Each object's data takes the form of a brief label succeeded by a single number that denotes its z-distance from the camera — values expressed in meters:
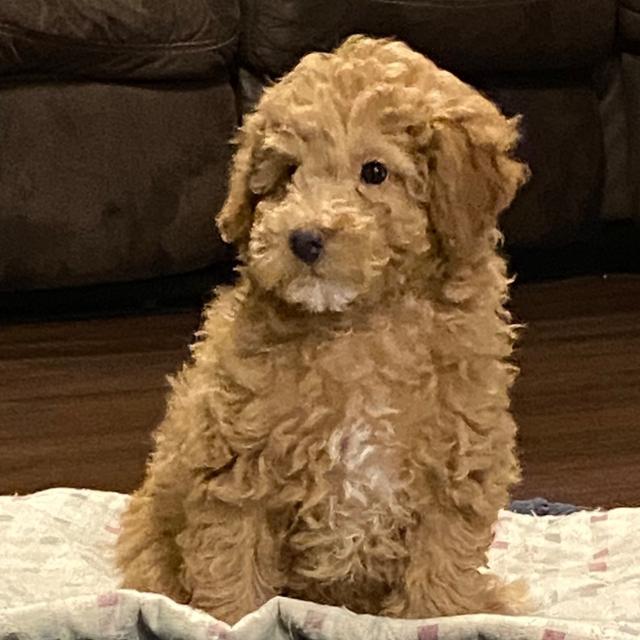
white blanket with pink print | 1.50
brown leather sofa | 2.45
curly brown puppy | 1.48
